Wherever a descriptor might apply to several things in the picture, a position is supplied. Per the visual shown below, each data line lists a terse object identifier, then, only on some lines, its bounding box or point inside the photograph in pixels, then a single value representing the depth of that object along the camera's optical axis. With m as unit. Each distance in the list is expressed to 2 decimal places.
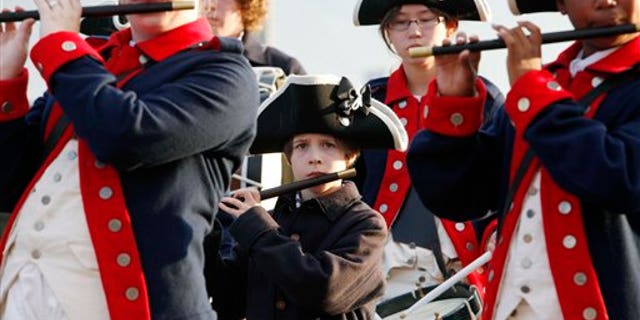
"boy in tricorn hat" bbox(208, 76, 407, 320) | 12.64
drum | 14.32
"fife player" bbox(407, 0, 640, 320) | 10.03
